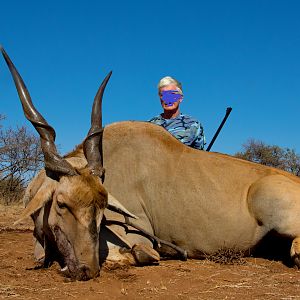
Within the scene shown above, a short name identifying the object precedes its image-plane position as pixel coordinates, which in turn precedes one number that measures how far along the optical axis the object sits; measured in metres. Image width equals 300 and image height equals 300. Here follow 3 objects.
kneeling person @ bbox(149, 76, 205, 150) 5.28
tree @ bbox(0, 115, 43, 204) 12.48
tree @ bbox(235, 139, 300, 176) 19.98
